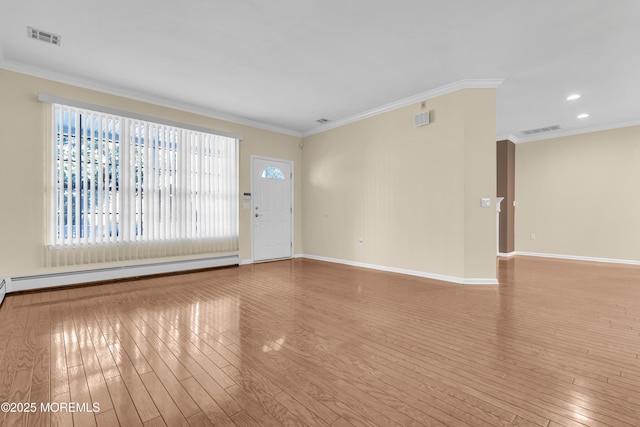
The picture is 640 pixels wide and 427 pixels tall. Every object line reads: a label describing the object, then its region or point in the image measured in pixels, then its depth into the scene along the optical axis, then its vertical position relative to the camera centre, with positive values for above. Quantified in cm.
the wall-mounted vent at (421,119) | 476 +155
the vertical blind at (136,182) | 420 +53
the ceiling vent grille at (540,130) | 670 +196
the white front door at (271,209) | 640 +10
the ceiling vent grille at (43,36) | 317 +197
